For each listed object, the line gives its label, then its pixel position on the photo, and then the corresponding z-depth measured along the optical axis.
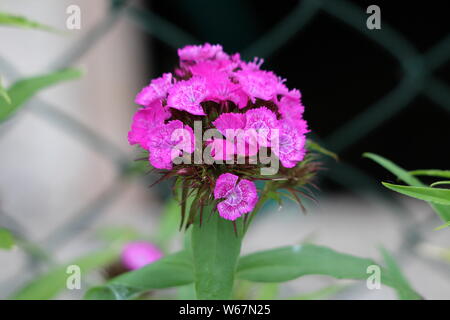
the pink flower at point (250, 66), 0.52
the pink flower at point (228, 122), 0.48
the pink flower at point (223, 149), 0.48
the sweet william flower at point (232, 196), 0.48
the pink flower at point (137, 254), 0.68
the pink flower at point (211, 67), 0.51
